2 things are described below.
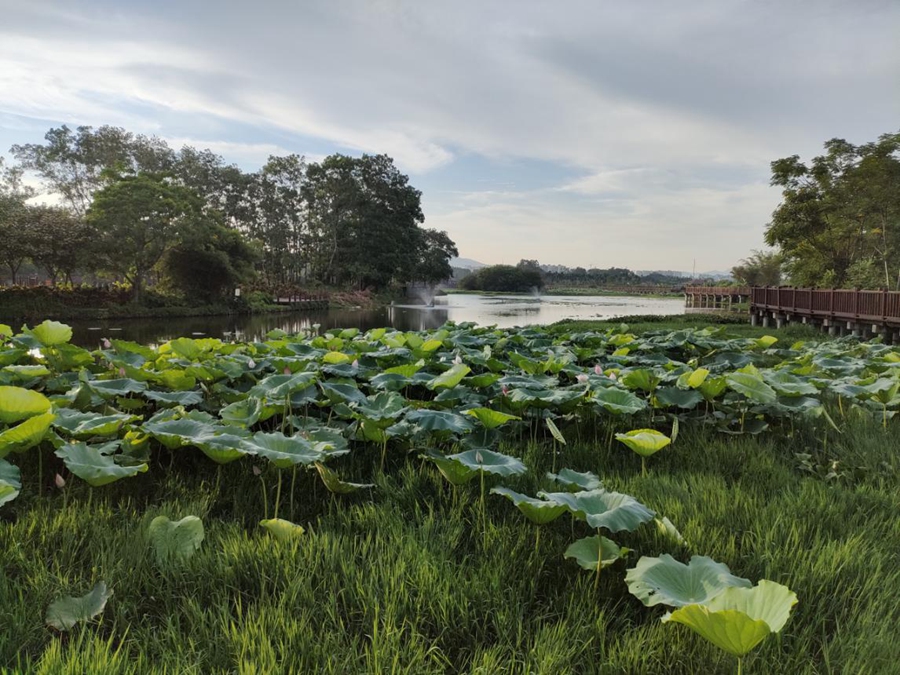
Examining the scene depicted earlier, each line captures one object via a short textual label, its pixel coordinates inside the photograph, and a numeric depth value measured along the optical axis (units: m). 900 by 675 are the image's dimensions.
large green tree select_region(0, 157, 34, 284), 20.05
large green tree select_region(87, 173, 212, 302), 20.95
